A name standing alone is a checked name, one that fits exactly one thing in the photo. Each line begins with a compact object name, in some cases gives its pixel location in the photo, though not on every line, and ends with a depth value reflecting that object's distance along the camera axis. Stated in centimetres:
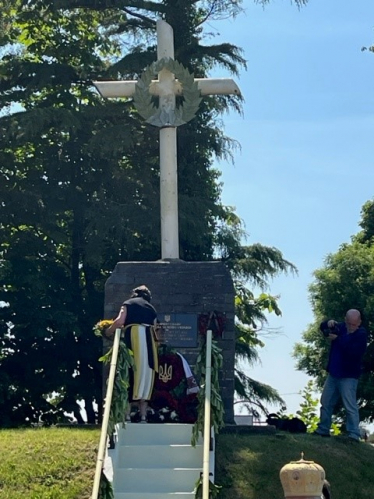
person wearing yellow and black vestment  1369
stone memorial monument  1667
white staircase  1209
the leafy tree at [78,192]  2252
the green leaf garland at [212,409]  1252
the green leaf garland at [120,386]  1235
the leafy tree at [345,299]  2152
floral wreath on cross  1792
